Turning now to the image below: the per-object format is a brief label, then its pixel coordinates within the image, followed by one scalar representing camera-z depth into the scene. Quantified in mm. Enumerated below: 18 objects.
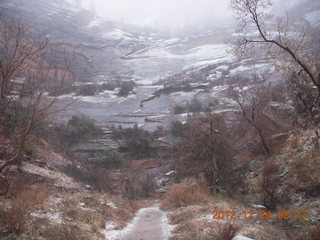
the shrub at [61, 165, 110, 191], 14870
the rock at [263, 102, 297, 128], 14197
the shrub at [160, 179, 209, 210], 8930
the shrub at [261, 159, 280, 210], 7467
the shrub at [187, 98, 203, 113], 24866
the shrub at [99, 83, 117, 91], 33122
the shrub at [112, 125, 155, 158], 22469
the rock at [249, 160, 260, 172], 11211
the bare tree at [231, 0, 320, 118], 6293
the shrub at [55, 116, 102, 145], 21766
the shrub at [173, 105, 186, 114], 26003
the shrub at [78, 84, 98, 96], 30144
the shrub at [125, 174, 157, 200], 16256
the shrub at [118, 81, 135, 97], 31934
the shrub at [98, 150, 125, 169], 20373
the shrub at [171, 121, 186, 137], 22141
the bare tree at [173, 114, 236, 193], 10344
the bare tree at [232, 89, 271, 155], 11730
